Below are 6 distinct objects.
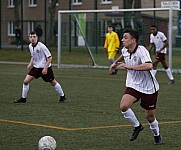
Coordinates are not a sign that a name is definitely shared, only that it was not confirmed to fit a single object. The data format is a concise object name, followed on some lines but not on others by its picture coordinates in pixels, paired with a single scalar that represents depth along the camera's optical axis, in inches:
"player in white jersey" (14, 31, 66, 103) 660.7
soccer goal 1298.0
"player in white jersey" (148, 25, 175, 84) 925.2
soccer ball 366.0
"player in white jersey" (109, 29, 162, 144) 423.2
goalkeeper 1167.8
